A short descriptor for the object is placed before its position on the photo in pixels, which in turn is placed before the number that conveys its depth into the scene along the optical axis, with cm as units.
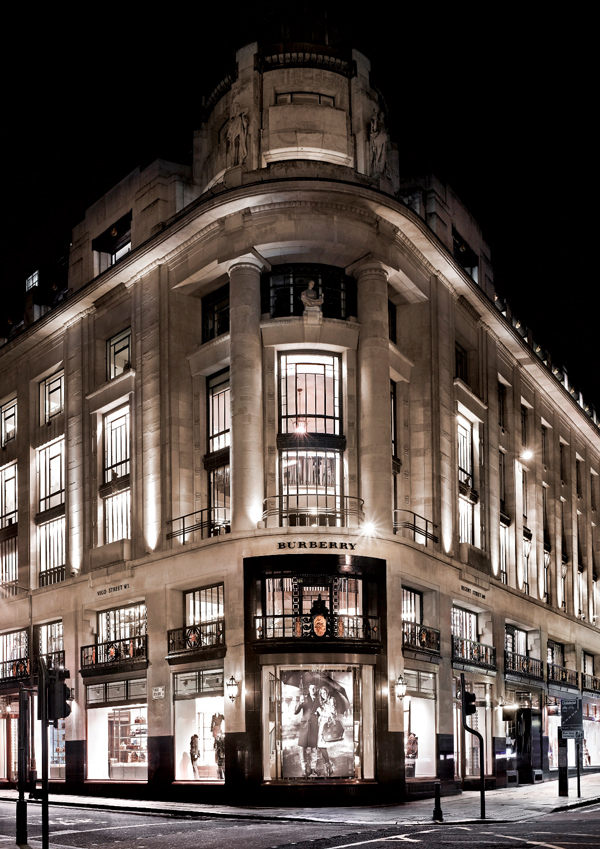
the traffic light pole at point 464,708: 2772
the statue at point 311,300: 3947
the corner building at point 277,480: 3656
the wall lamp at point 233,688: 3612
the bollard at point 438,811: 2608
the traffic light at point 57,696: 1961
